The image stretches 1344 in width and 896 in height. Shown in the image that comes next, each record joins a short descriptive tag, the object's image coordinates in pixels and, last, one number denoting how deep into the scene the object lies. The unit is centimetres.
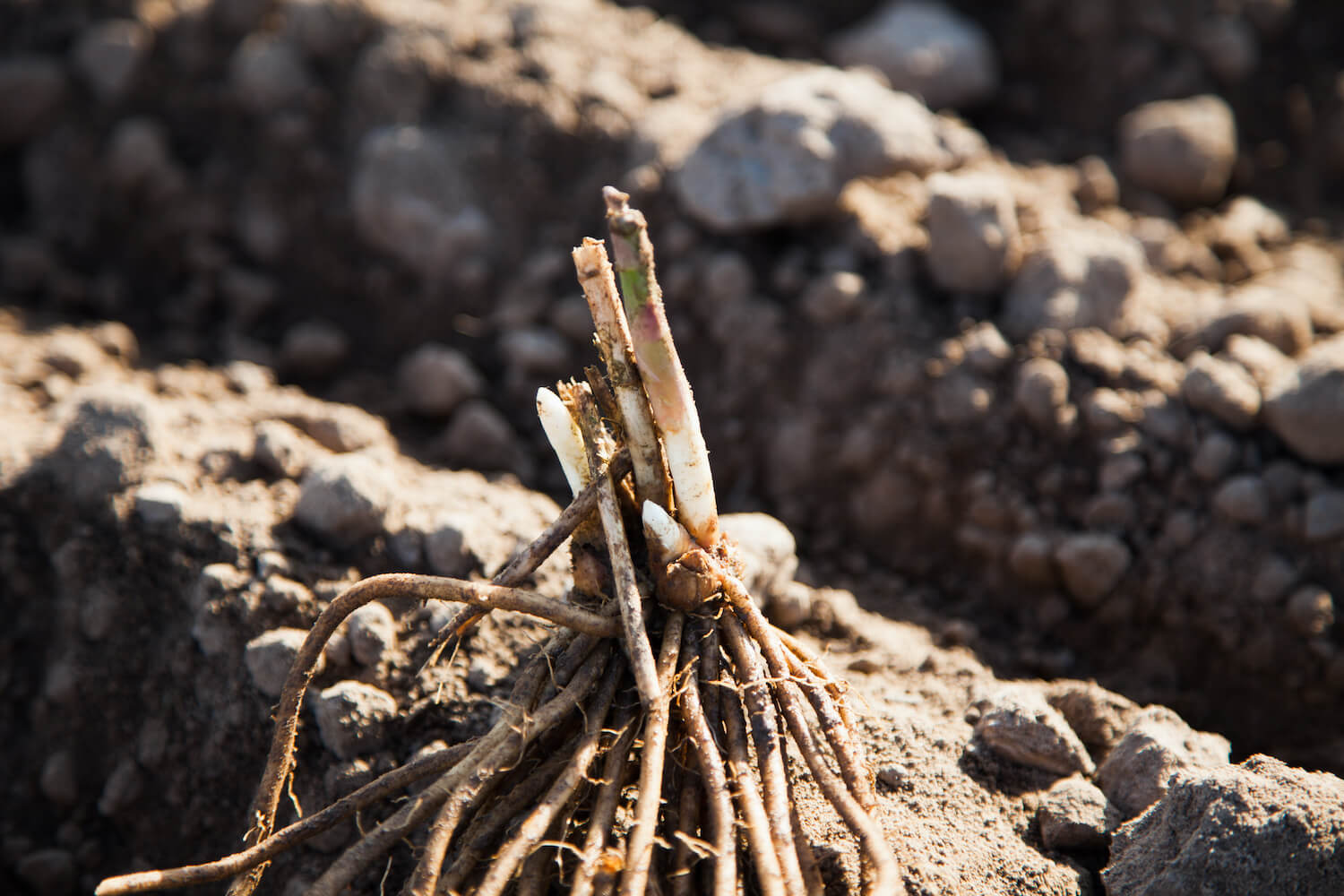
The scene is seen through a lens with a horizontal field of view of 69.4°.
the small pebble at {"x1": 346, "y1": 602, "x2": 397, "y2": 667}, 173
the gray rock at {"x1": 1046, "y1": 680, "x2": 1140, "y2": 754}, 177
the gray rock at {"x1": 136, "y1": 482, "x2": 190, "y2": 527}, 192
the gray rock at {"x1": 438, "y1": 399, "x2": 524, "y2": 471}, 254
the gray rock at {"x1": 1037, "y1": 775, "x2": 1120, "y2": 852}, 154
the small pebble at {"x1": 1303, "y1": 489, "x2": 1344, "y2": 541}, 208
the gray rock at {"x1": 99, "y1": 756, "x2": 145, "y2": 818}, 185
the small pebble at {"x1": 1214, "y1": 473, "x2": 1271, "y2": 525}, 213
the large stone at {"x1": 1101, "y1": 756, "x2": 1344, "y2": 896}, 129
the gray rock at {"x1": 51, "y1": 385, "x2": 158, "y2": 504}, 198
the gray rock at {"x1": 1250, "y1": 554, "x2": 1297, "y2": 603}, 208
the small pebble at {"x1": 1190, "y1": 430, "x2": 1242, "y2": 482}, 219
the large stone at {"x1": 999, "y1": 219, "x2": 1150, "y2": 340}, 241
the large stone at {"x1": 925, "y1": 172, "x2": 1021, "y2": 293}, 243
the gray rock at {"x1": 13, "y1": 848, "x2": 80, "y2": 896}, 185
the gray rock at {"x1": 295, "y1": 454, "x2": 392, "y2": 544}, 190
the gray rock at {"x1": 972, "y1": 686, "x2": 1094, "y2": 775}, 166
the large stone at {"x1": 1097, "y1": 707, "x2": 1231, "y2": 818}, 158
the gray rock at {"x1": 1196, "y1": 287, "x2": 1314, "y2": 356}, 235
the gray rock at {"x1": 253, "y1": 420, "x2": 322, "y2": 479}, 203
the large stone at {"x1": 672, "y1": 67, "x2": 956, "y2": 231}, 254
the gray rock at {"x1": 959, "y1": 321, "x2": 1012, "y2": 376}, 239
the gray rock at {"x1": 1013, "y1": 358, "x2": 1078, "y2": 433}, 232
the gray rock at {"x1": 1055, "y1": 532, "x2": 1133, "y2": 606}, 219
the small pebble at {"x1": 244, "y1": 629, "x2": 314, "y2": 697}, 171
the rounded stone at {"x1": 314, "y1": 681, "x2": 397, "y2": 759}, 164
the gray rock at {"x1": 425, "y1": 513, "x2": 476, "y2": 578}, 189
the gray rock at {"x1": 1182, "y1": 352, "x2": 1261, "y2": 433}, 220
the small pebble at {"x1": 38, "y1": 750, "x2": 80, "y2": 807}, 189
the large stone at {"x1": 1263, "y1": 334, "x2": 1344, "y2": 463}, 208
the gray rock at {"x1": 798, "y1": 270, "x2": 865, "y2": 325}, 250
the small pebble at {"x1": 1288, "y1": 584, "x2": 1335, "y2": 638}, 204
